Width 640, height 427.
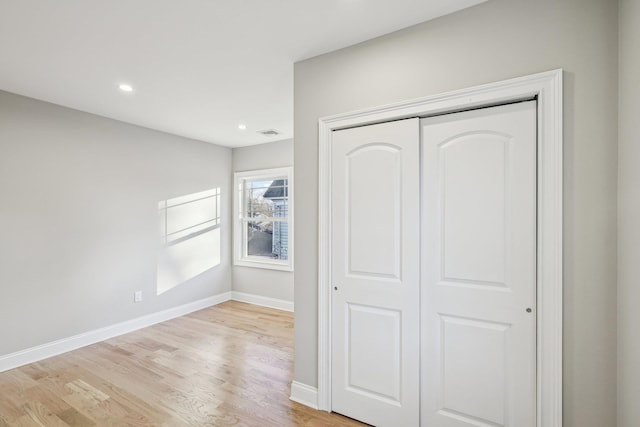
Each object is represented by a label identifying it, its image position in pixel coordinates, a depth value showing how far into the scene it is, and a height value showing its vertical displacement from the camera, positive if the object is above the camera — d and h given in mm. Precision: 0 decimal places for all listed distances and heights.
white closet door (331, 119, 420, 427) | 1959 -401
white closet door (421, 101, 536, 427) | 1655 -313
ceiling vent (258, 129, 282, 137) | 4268 +1120
